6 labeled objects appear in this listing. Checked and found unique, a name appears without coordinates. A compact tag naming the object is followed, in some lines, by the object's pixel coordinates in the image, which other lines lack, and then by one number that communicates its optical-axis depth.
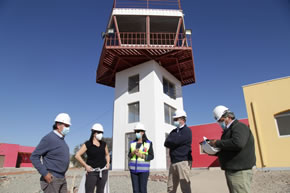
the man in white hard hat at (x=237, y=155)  2.29
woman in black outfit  3.29
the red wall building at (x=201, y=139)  15.76
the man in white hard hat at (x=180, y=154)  3.17
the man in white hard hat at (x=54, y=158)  2.47
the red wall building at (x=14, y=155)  28.02
